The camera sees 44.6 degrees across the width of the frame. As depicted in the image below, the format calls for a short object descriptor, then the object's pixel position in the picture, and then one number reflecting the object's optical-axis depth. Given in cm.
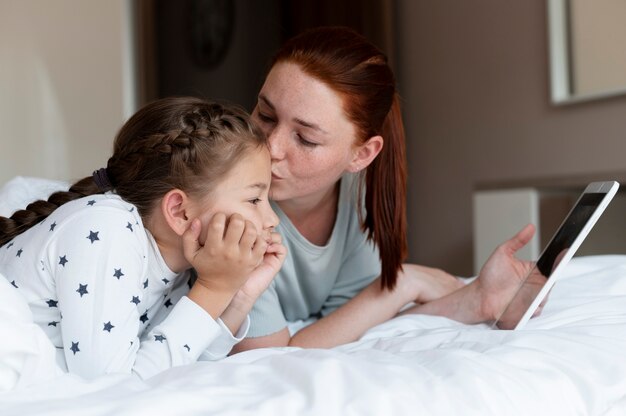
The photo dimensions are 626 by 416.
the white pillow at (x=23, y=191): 150
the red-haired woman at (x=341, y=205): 141
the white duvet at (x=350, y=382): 69
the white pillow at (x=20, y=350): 74
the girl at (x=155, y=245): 100
